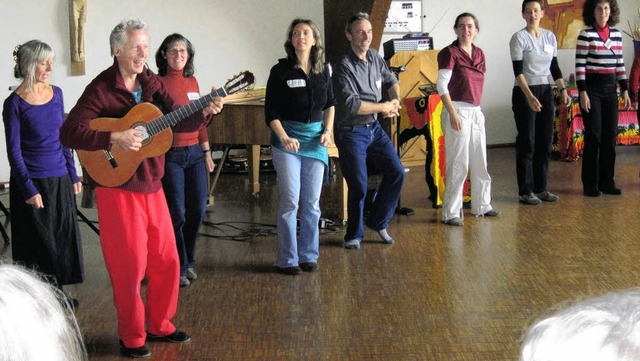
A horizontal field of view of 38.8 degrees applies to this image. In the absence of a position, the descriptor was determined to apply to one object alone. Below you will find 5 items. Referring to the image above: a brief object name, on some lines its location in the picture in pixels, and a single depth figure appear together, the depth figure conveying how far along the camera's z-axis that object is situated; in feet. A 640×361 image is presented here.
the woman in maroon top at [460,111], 19.84
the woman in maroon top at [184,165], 14.98
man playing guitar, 11.80
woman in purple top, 13.58
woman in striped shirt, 22.52
